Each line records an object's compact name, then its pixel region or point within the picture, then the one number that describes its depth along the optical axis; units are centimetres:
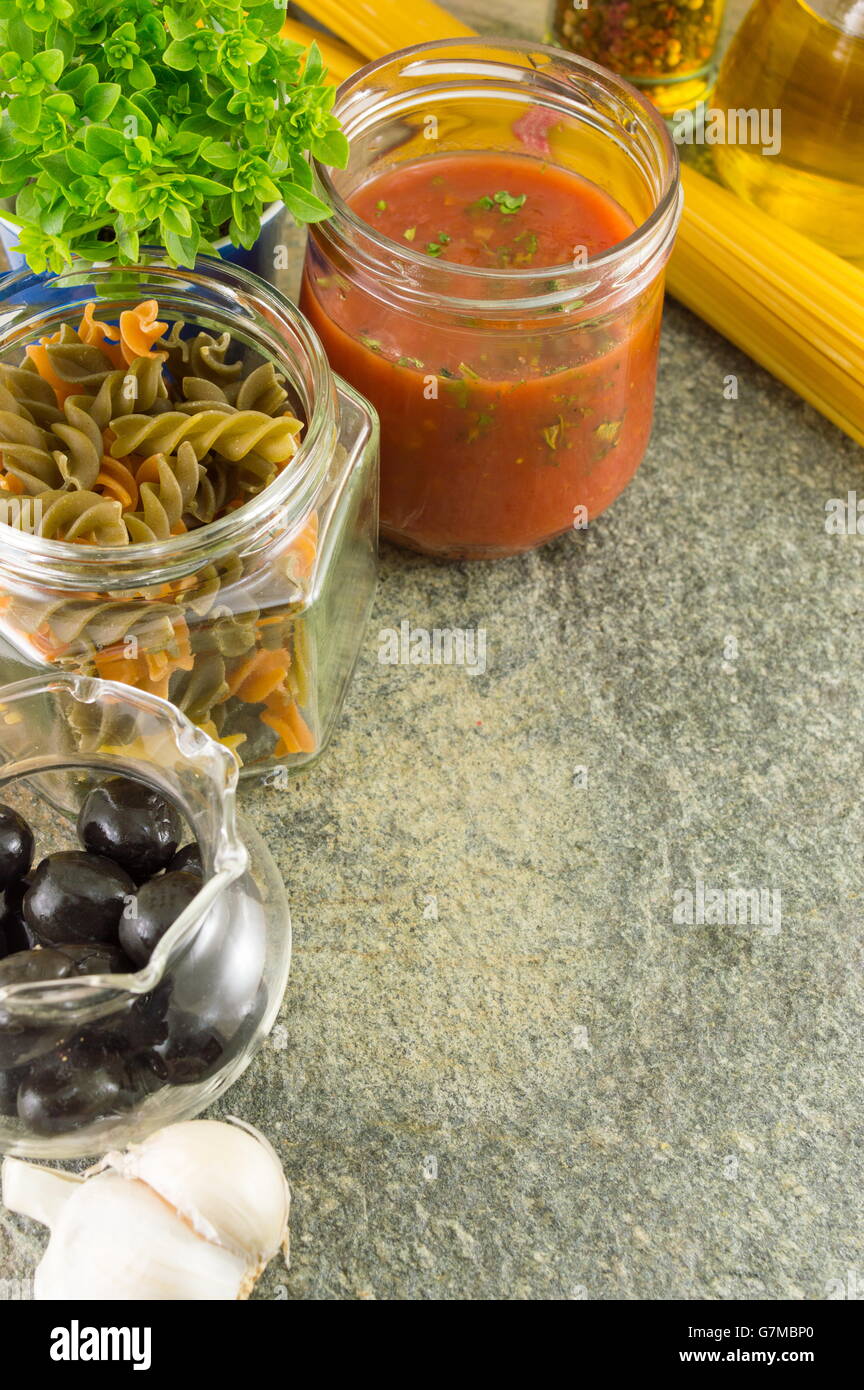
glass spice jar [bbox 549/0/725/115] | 62
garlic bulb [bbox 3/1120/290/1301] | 47
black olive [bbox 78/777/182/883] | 49
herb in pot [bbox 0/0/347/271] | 48
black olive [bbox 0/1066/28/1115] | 46
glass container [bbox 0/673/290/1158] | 46
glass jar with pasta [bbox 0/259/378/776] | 49
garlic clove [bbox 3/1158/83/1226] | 48
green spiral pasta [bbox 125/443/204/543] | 50
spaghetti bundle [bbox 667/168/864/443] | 59
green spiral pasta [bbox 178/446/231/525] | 51
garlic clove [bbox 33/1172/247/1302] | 47
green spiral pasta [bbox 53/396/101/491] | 50
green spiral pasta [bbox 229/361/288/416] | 52
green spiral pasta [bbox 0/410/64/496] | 50
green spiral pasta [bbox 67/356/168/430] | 51
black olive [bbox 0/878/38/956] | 49
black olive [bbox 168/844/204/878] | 49
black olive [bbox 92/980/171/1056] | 46
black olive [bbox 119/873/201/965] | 47
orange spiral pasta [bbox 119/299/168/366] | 51
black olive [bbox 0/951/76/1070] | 46
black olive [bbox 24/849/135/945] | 48
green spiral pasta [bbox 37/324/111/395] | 51
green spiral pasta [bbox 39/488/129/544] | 49
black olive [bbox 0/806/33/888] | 48
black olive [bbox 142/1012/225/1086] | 47
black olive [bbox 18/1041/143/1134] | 46
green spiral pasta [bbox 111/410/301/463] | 50
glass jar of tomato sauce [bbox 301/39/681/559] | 52
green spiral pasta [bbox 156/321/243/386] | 52
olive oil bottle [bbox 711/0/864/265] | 58
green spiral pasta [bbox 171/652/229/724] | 51
